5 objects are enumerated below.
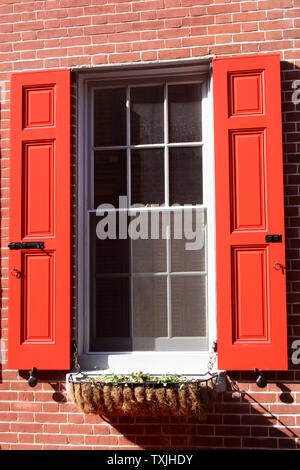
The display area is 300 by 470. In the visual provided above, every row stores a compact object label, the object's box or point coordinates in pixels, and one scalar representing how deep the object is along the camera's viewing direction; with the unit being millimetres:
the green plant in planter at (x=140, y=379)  4164
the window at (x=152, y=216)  4391
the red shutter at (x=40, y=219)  4523
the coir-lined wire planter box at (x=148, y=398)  4094
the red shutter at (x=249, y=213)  4320
